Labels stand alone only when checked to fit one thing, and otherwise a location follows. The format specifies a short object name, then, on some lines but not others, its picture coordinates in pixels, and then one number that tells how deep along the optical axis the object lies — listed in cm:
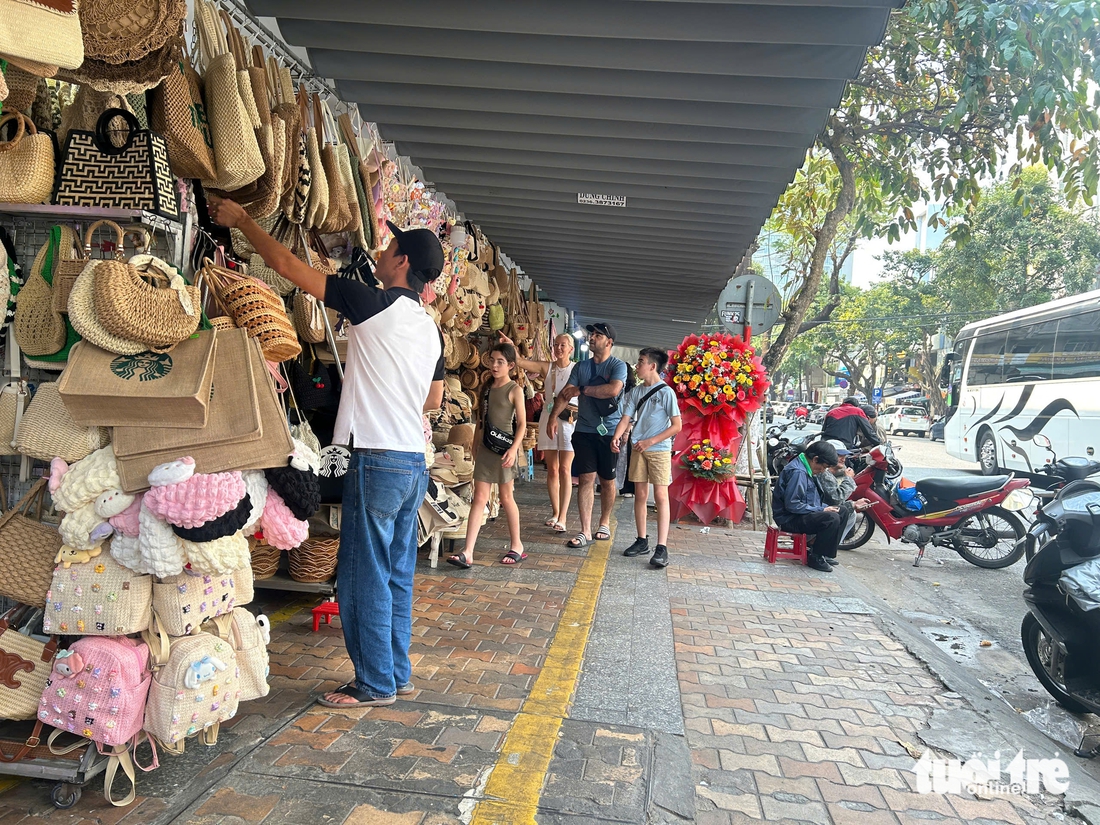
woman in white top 736
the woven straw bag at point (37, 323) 253
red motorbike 762
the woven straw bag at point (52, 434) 238
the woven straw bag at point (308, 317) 359
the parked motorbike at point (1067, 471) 551
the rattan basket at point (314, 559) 411
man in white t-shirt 299
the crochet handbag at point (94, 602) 236
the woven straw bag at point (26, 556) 238
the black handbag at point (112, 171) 254
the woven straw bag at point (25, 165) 242
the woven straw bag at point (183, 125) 273
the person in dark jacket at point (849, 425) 997
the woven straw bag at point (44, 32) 184
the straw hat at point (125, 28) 229
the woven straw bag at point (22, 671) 238
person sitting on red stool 670
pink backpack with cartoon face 233
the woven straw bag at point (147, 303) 226
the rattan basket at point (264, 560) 399
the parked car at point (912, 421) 3553
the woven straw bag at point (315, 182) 361
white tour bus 1262
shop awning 386
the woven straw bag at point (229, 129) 288
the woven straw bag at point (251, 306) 278
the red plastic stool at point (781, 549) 691
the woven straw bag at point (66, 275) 248
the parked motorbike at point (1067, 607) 394
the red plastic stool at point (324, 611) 410
